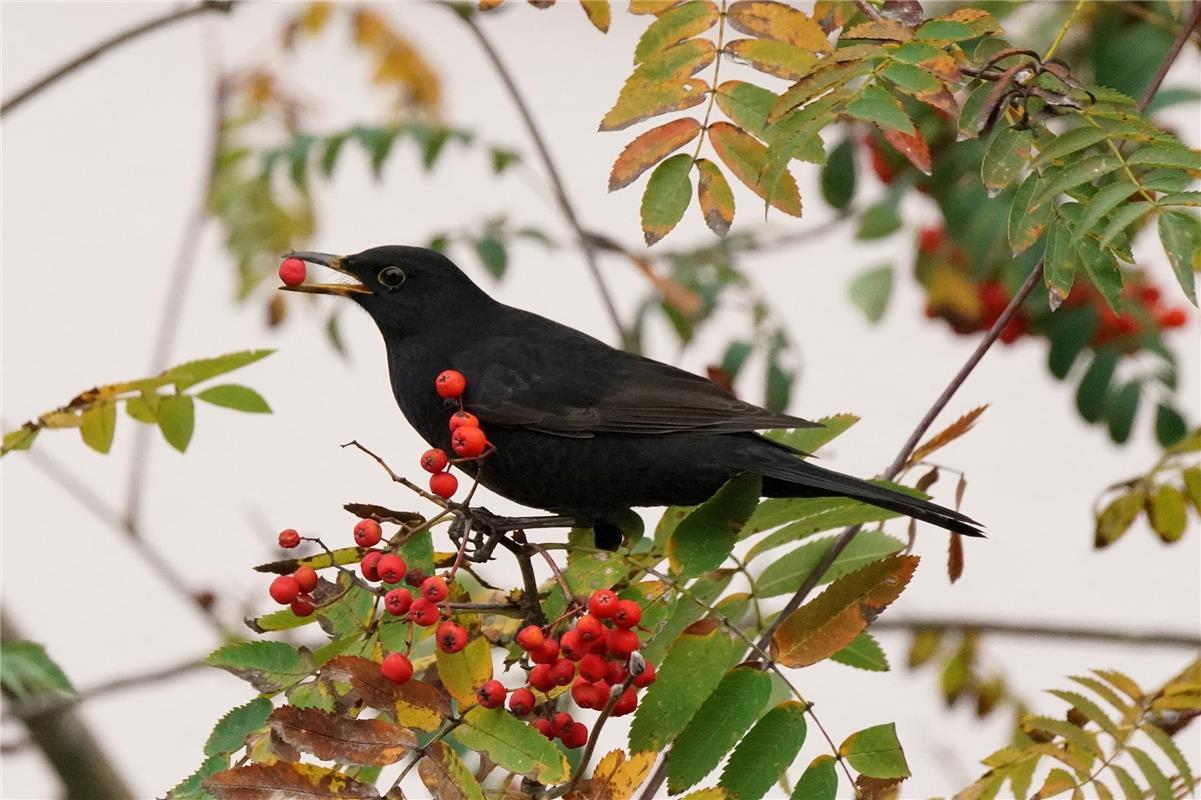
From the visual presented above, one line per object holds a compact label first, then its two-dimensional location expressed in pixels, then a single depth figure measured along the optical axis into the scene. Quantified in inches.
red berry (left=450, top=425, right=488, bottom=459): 193.9
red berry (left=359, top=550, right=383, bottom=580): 174.6
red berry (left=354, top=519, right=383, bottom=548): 174.1
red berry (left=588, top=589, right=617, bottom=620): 172.2
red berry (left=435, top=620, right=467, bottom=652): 168.1
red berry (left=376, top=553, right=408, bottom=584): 171.8
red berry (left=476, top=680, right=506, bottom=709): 167.0
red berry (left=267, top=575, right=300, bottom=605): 173.2
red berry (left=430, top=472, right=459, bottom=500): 190.2
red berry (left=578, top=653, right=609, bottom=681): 175.2
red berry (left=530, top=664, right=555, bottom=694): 176.6
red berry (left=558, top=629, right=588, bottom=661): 173.5
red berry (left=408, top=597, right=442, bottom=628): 167.0
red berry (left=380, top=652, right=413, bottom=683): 165.8
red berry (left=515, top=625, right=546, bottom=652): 171.8
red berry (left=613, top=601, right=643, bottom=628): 172.9
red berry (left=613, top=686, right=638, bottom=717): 181.5
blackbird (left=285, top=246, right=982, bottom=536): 242.1
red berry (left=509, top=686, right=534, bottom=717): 175.3
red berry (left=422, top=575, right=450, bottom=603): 167.2
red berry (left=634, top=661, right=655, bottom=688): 179.6
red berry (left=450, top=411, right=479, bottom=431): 199.2
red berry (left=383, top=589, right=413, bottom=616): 169.0
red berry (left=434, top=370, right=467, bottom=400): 212.1
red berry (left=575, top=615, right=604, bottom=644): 172.1
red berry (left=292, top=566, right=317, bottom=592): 175.5
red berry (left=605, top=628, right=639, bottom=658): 174.1
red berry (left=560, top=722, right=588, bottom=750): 182.7
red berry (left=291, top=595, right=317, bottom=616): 176.4
